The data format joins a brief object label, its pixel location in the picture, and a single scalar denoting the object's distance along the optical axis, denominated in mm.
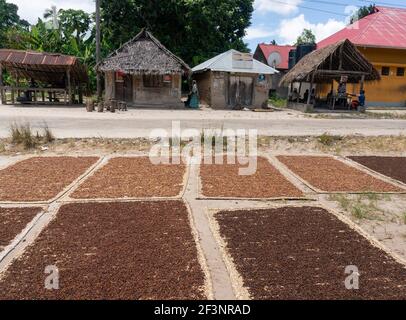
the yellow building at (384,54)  25036
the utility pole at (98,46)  21764
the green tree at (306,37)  48250
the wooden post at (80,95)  23027
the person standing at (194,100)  22078
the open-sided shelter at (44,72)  19516
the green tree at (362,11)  39225
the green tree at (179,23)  27922
